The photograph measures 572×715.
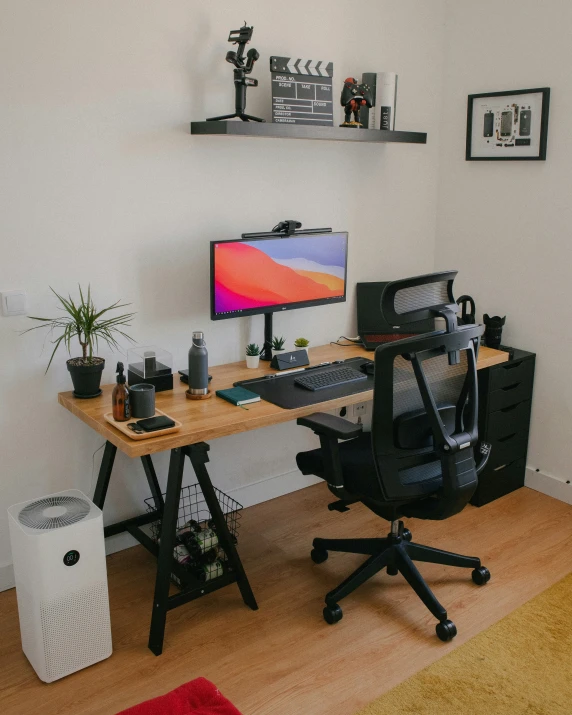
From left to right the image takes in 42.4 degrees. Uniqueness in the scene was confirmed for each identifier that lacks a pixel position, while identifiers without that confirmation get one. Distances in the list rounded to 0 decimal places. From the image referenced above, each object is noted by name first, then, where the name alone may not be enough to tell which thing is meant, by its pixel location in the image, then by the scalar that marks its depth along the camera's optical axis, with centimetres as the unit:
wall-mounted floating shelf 277
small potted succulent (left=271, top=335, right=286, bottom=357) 321
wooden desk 241
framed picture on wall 337
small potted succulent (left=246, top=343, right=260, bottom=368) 310
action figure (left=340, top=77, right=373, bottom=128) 321
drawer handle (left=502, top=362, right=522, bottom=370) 344
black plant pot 262
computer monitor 292
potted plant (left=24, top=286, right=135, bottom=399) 262
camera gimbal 282
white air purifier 224
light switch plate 257
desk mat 270
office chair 234
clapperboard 298
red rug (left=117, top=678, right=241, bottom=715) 150
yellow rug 223
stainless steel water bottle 268
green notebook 266
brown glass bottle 244
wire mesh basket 276
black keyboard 285
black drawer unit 342
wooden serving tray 232
